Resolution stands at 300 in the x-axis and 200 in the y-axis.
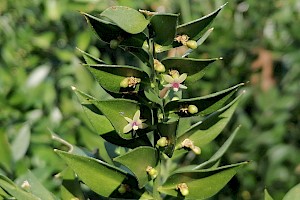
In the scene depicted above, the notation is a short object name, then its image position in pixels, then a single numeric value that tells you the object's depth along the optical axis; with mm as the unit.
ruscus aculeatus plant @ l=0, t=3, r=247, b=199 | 170
